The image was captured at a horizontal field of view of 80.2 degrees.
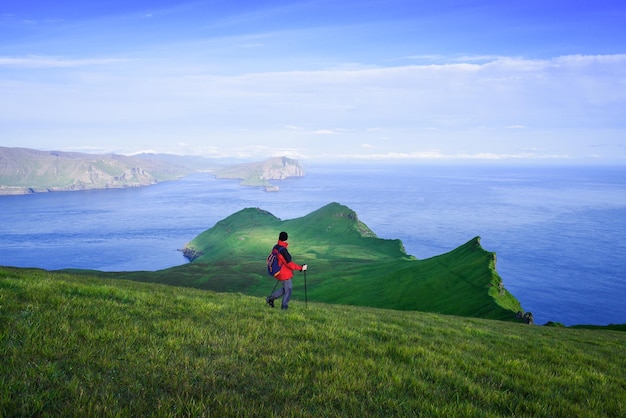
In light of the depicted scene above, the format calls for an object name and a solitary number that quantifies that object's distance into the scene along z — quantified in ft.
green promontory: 305.32
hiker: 50.31
